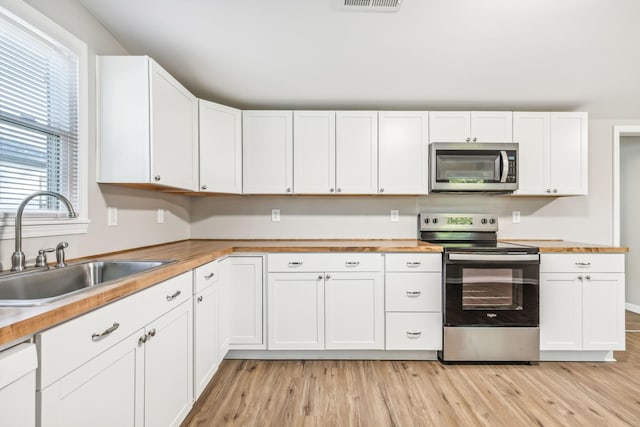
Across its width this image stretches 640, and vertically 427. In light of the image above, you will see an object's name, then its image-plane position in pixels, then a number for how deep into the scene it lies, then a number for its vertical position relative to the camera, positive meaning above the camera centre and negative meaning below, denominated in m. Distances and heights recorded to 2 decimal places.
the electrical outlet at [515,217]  3.16 -0.04
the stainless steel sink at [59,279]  1.23 -0.30
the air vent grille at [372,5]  1.58 +1.06
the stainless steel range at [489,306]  2.44 -0.72
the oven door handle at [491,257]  2.43 -0.34
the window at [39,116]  1.39 +0.47
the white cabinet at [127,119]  1.86 +0.55
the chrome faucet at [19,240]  1.30 -0.11
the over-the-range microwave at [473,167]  2.75 +0.40
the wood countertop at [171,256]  0.79 -0.27
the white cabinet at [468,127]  2.81 +0.77
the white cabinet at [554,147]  2.82 +0.59
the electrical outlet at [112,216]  1.98 -0.02
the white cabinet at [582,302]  2.49 -0.71
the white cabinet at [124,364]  0.86 -0.53
